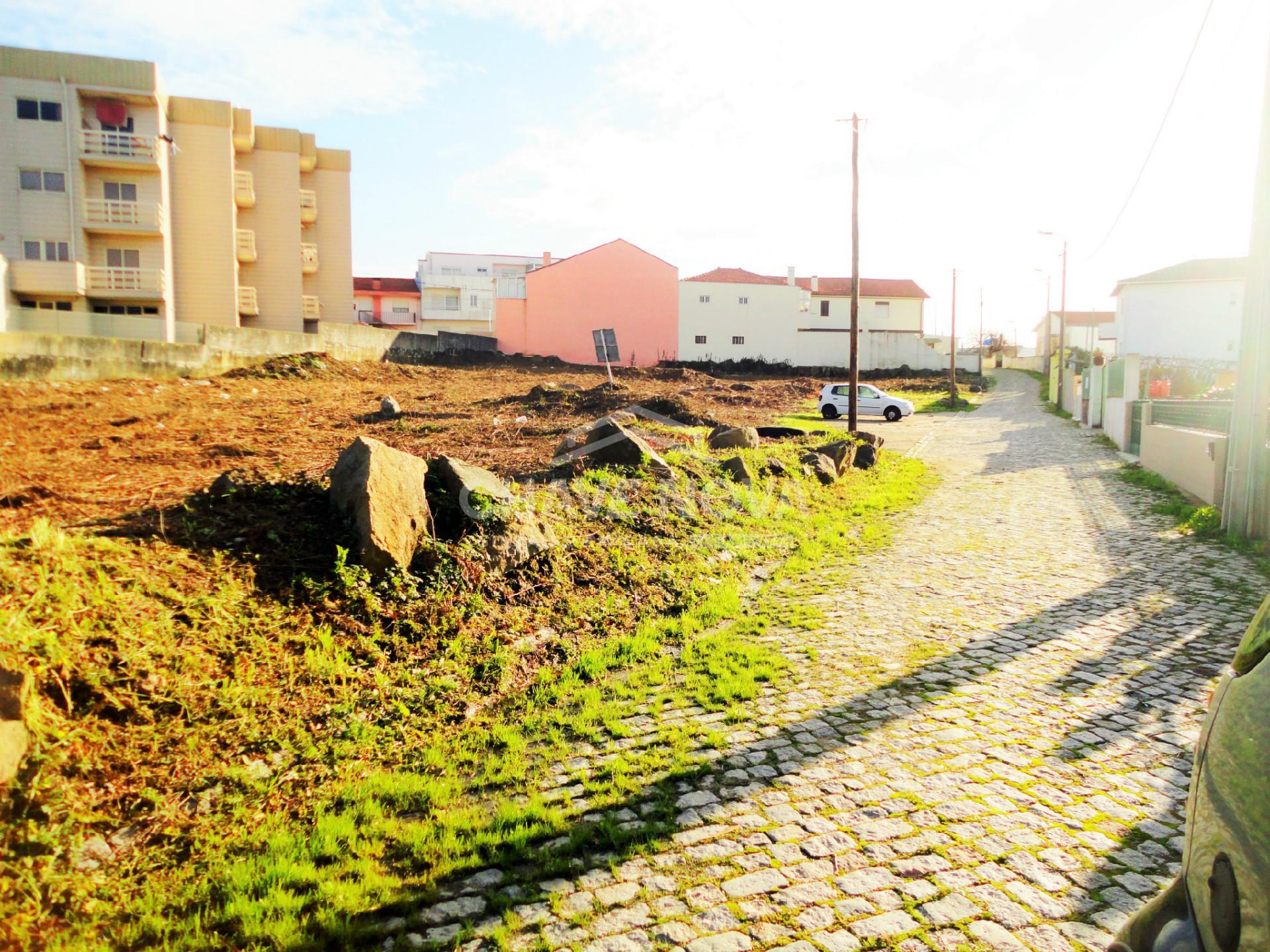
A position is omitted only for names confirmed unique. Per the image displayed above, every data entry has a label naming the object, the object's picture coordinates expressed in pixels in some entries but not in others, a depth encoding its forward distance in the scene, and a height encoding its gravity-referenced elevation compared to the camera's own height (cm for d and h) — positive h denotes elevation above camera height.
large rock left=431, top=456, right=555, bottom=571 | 683 -108
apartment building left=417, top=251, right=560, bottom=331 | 6662 +798
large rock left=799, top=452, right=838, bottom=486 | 1482 -136
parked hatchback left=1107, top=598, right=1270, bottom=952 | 147 -86
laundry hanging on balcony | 3234 +1141
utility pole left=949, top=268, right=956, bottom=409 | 3766 +92
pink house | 4875 +553
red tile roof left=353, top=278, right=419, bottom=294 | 6744 +921
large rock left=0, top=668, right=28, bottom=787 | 327 -141
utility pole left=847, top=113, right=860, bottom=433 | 2058 +328
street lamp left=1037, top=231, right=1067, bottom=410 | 3631 +288
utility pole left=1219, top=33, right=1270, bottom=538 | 1016 -8
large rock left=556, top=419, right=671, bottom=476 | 1060 -75
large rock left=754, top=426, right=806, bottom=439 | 1886 -90
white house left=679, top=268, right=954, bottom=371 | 5203 +413
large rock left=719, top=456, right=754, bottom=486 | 1211 -117
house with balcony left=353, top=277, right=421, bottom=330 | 6675 +763
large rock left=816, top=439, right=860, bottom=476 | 1612 -118
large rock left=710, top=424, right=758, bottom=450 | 1430 -80
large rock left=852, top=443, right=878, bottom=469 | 1742 -137
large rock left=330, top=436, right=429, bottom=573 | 585 -83
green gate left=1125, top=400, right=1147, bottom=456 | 1950 -79
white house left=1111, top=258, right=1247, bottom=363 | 4653 +527
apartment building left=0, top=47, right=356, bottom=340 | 3119 +847
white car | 3042 -36
